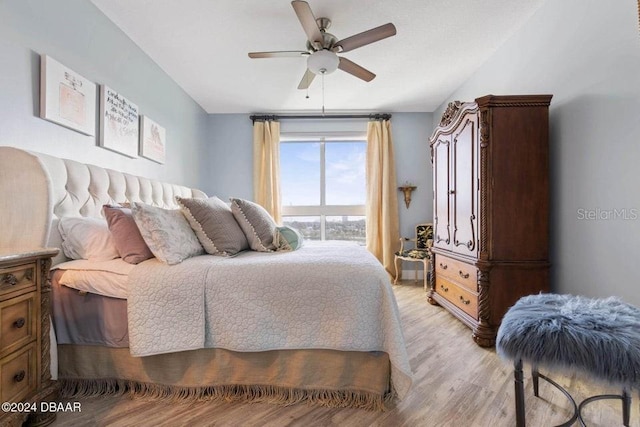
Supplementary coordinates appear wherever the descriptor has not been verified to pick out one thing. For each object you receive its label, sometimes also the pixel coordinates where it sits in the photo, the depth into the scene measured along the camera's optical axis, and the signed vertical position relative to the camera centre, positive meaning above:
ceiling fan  1.95 +1.28
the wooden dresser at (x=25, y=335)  1.04 -0.47
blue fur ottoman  0.94 -0.45
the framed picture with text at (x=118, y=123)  2.07 +0.74
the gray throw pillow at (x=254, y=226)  1.95 -0.07
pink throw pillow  1.50 -0.11
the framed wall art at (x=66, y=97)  1.60 +0.75
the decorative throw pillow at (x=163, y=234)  1.49 -0.10
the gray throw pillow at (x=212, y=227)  1.75 -0.07
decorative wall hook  4.11 +0.37
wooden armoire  2.01 +0.07
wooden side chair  3.60 -0.41
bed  1.33 -0.54
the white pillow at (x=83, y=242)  1.53 -0.14
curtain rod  4.10 +1.47
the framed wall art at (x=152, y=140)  2.54 +0.74
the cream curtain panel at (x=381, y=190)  4.07 +0.37
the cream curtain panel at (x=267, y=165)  4.11 +0.75
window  4.37 +0.49
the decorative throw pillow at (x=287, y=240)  1.97 -0.17
